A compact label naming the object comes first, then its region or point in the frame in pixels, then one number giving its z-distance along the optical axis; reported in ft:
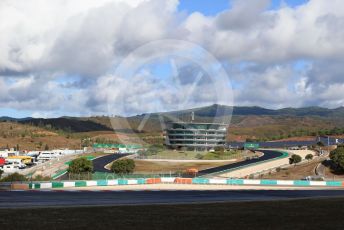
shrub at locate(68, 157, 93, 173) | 355.56
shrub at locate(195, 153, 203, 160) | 560.61
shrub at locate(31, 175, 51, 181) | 294.87
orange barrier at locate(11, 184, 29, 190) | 221.85
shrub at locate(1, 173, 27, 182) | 283.18
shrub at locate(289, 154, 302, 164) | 445.78
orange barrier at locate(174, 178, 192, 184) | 262.67
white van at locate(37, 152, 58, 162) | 575.95
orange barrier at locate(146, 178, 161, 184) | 260.01
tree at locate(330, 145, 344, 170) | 355.27
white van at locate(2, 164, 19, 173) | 435.86
